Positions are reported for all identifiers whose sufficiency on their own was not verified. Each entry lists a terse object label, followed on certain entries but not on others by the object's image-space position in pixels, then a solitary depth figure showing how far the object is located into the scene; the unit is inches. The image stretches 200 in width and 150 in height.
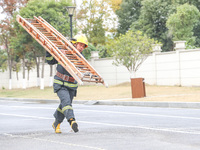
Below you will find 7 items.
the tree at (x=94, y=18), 2191.2
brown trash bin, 871.1
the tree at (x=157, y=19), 2053.4
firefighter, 343.8
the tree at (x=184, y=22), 1740.9
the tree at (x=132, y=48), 1201.4
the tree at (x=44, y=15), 1505.9
